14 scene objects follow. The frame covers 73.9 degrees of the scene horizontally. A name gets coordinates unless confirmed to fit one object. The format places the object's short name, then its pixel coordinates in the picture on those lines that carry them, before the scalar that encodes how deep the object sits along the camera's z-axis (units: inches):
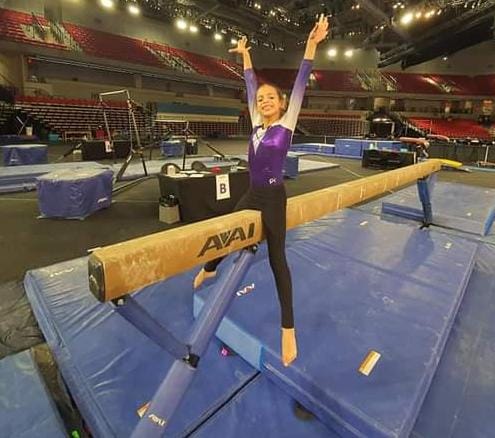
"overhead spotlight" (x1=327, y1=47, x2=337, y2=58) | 899.4
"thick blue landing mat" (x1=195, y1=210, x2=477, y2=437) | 58.9
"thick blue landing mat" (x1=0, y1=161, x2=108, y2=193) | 229.1
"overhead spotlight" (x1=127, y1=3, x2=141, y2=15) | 644.8
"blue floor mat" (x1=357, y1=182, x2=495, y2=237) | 168.6
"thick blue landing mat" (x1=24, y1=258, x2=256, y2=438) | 60.8
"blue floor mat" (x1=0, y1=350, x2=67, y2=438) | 54.7
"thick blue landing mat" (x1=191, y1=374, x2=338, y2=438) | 57.7
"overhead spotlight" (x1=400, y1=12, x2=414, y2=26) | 535.6
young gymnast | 66.4
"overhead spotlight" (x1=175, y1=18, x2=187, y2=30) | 677.3
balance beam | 44.6
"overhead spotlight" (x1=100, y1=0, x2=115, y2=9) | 607.2
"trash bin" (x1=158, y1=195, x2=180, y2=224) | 173.9
